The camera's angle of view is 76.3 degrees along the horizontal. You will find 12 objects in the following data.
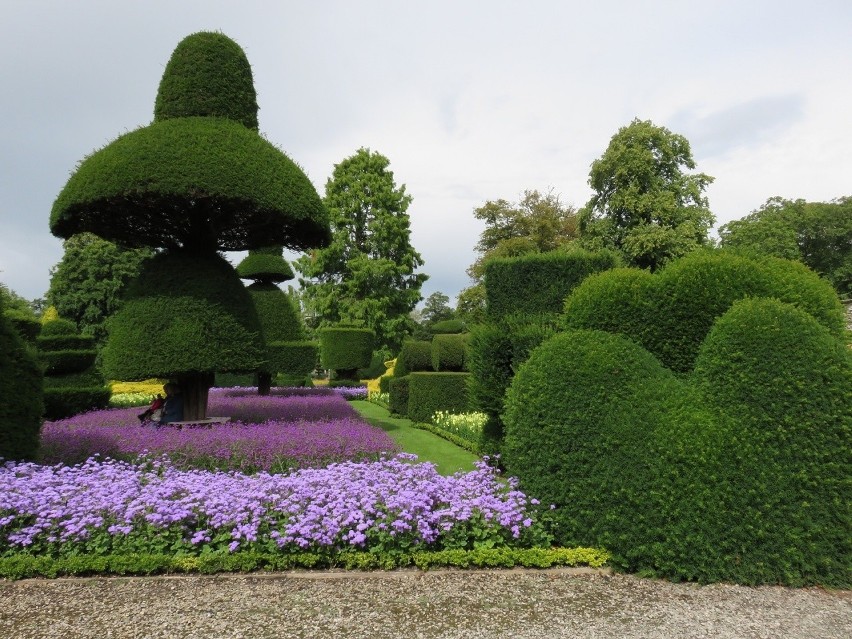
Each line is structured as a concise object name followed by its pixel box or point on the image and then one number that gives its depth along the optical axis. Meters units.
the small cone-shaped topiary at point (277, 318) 19.31
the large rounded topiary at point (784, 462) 4.56
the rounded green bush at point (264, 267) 19.77
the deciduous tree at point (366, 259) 33.12
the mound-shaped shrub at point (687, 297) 5.41
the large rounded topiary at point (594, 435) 4.76
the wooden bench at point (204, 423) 9.61
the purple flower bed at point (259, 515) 4.71
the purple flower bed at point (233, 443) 7.32
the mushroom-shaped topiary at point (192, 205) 8.62
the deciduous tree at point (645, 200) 27.16
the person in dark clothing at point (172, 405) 9.93
